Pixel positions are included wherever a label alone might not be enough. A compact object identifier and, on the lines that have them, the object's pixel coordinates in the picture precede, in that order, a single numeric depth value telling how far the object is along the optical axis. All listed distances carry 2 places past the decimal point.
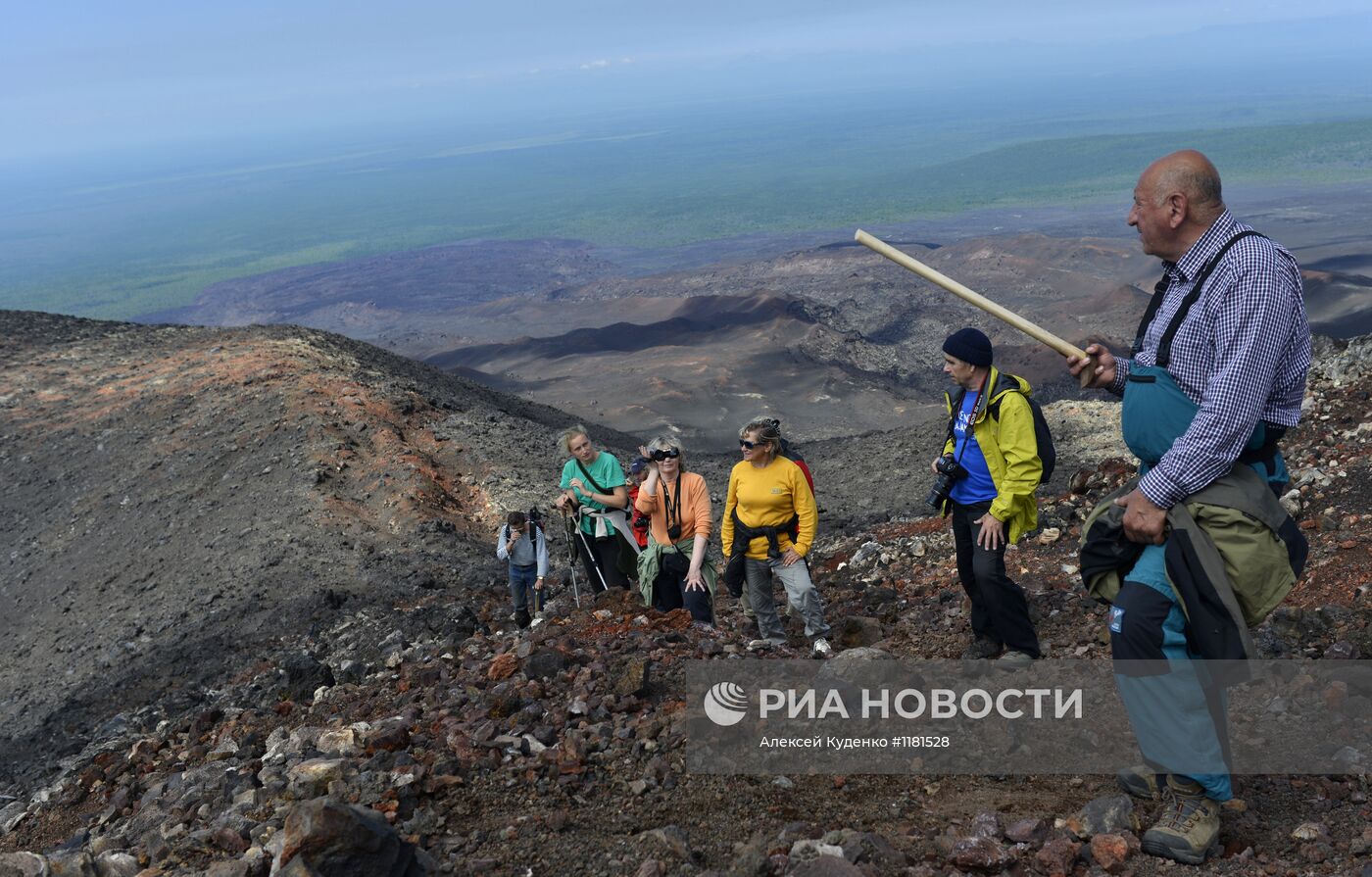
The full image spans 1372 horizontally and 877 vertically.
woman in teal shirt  7.45
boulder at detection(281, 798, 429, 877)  3.29
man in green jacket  4.80
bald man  3.05
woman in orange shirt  6.44
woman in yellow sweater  5.94
